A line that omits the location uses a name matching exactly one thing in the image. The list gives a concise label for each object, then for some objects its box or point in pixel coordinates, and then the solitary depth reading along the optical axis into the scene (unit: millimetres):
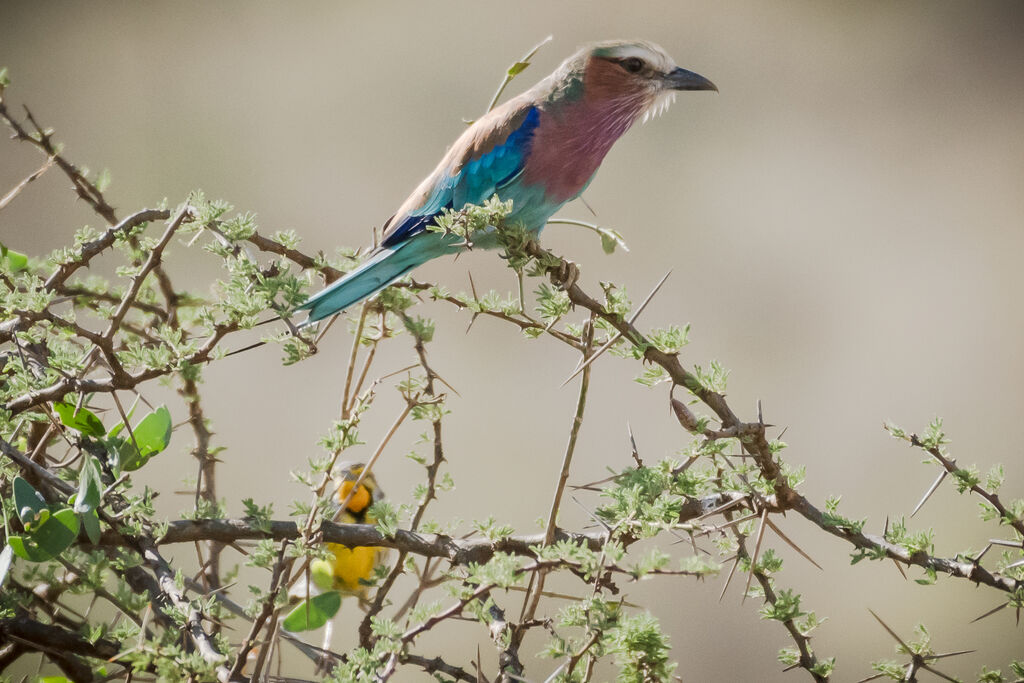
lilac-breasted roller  10073
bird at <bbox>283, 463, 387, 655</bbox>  9944
